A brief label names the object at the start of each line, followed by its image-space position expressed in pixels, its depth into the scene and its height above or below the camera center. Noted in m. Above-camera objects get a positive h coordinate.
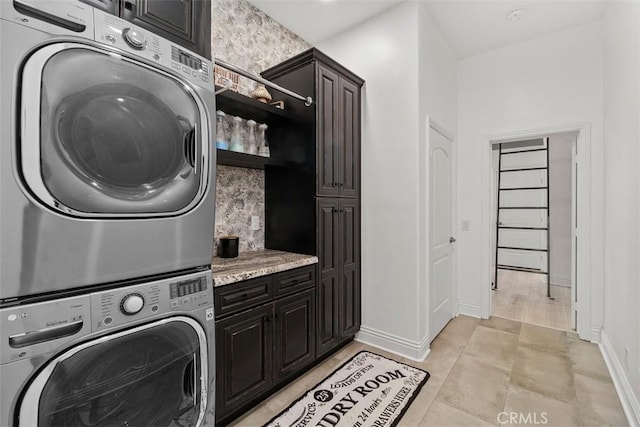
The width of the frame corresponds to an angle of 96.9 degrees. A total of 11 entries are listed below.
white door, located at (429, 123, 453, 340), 2.72 -0.21
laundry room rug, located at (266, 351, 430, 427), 1.73 -1.25
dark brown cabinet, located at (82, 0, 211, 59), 1.09 +0.82
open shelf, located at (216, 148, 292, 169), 1.87 +0.38
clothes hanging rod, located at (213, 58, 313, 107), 1.74 +0.91
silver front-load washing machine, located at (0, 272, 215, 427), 0.87 -0.53
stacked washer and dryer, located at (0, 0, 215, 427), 0.84 -0.03
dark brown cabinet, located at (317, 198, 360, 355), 2.28 -0.52
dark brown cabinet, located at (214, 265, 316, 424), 1.57 -0.78
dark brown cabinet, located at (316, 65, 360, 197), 2.29 +0.68
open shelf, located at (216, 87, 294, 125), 1.90 +0.78
